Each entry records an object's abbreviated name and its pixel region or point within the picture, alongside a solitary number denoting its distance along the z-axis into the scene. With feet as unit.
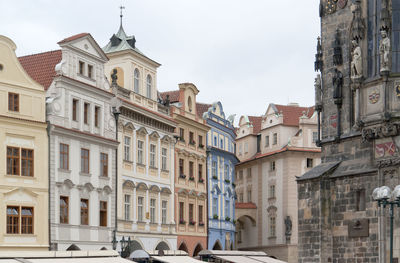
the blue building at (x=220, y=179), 187.01
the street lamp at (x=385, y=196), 65.41
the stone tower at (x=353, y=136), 87.15
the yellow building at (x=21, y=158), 120.47
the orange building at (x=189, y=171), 168.86
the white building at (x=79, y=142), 128.47
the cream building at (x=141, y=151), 147.43
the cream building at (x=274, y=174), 209.46
